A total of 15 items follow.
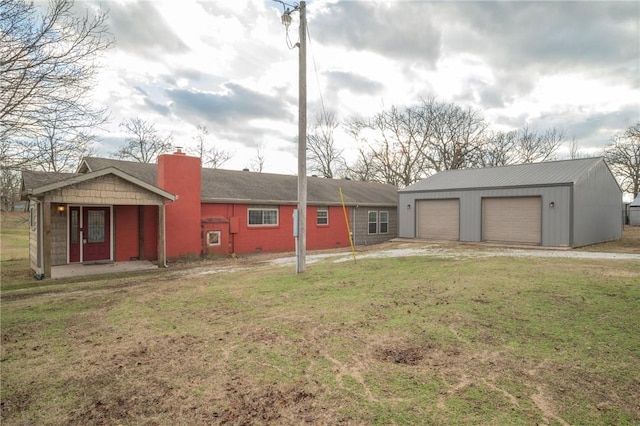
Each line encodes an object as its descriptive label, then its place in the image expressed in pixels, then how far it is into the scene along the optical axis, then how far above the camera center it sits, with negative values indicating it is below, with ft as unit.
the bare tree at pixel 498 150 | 112.16 +20.30
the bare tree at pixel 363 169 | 116.16 +14.50
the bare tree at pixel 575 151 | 129.29 +22.39
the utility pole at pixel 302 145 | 31.12 +5.91
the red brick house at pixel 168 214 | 35.94 -0.32
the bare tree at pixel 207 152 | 121.08 +21.36
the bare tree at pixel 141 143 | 107.34 +21.98
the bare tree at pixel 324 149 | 123.03 +22.03
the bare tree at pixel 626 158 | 119.14 +18.16
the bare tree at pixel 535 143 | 120.47 +23.55
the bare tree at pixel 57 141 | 27.96 +5.99
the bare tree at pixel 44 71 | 24.94 +10.57
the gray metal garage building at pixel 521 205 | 48.32 +0.88
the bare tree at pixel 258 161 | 139.74 +20.29
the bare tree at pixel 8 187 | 33.60 +3.09
